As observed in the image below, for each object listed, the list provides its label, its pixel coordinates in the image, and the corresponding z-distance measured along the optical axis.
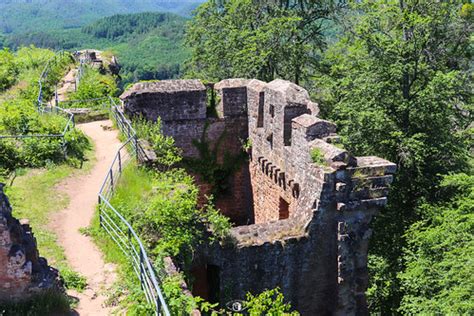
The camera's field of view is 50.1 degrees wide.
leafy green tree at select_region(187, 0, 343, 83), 21.05
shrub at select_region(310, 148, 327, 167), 10.44
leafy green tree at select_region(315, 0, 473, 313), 14.29
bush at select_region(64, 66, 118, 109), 19.31
